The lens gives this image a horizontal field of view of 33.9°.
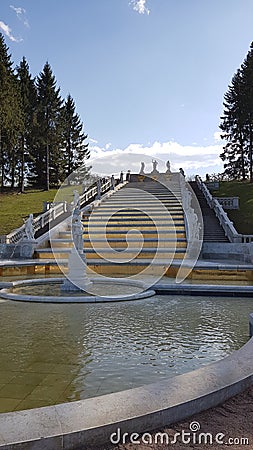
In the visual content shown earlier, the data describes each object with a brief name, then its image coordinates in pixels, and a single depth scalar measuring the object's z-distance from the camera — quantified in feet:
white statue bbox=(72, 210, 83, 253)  35.65
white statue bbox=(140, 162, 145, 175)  139.84
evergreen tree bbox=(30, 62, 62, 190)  130.31
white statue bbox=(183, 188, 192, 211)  71.71
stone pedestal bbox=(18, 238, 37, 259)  58.39
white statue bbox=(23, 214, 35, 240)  60.29
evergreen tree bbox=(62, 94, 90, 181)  165.48
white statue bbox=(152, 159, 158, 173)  134.78
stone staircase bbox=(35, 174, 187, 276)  50.31
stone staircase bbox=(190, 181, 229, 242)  63.67
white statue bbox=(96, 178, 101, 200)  95.32
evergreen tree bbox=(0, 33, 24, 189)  106.01
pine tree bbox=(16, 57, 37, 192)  127.65
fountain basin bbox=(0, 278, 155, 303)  28.99
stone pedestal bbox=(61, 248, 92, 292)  34.14
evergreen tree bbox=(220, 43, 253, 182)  123.34
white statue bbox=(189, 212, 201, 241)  62.23
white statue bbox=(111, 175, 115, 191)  110.97
